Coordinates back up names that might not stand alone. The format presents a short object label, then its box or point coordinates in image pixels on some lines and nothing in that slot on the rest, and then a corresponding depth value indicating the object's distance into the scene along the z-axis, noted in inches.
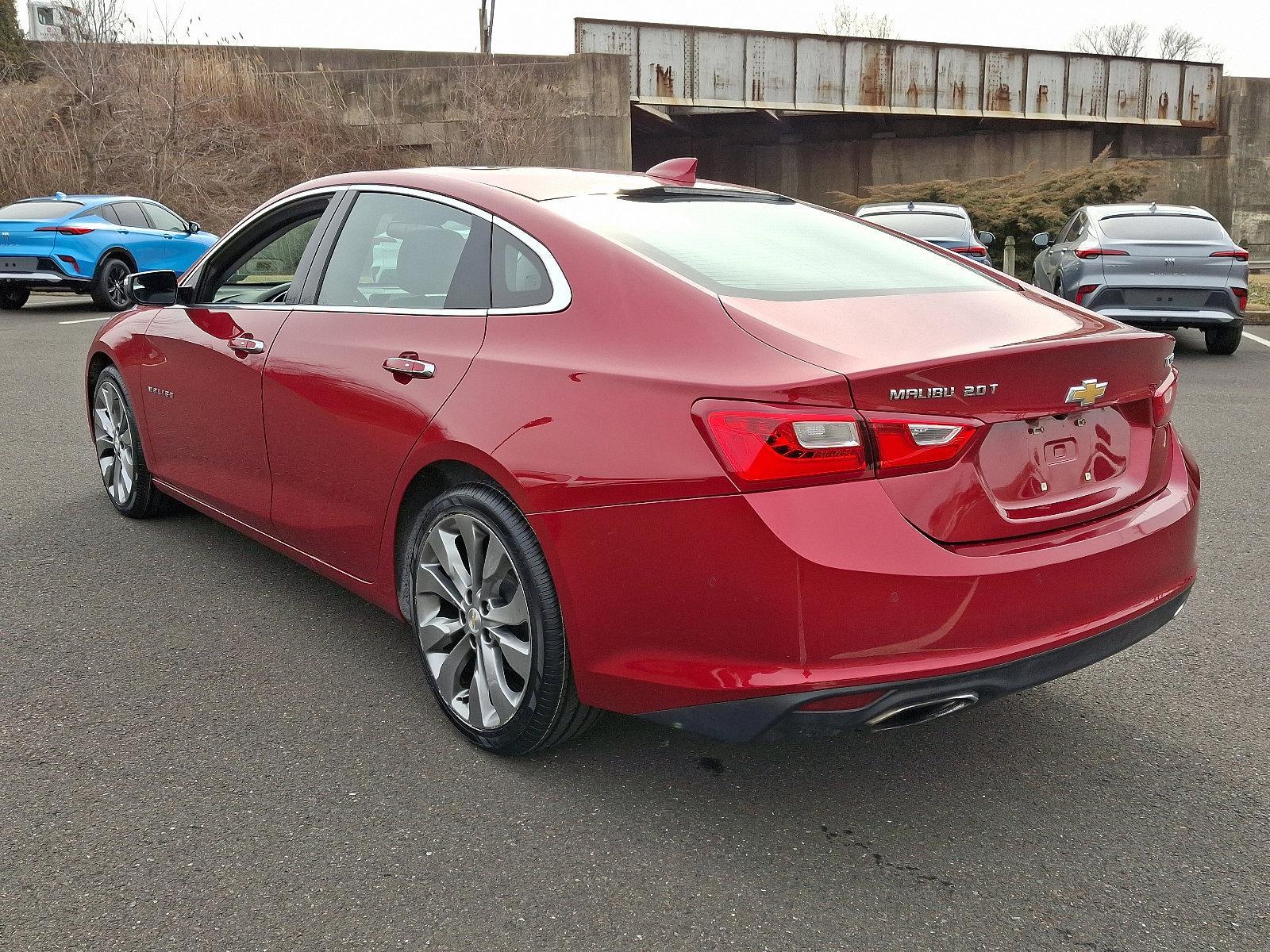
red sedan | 91.5
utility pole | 1728.6
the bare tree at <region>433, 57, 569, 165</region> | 1110.4
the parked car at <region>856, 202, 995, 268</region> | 508.4
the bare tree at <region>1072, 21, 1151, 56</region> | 2696.9
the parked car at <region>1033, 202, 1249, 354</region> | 433.4
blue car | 593.0
